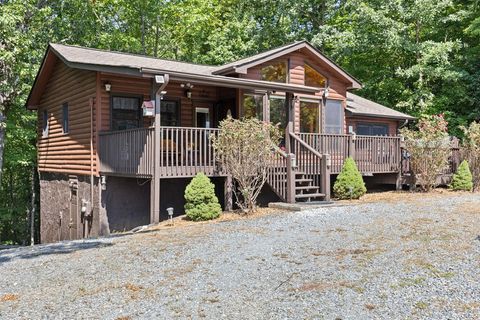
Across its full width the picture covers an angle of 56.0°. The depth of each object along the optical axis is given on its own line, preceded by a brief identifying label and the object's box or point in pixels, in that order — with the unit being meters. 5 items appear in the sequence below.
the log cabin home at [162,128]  11.19
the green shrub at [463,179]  14.43
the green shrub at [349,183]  12.95
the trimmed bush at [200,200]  10.23
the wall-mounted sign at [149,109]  10.27
